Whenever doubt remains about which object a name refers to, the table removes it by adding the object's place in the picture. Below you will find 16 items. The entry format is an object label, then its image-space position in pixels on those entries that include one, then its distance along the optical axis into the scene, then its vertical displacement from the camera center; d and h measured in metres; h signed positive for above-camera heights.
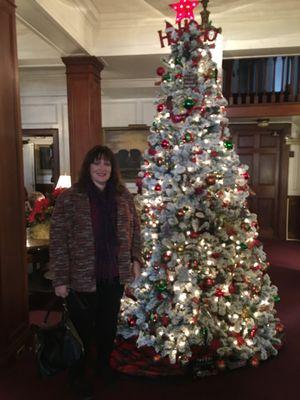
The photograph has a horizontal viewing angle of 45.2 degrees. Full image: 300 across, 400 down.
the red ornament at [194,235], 2.41 -0.46
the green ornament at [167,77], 2.58 +0.63
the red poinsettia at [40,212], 3.64 -0.48
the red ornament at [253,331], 2.59 -1.20
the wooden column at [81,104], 4.02 +0.69
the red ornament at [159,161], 2.55 +0.03
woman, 1.94 -0.46
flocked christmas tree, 2.42 -0.46
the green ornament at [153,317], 2.58 -1.08
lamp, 4.67 -0.21
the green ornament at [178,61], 2.53 +0.73
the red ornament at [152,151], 2.58 +0.10
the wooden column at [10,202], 2.32 -0.25
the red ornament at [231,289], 2.49 -0.85
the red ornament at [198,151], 2.41 +0.10
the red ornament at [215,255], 2.42 -0.60
